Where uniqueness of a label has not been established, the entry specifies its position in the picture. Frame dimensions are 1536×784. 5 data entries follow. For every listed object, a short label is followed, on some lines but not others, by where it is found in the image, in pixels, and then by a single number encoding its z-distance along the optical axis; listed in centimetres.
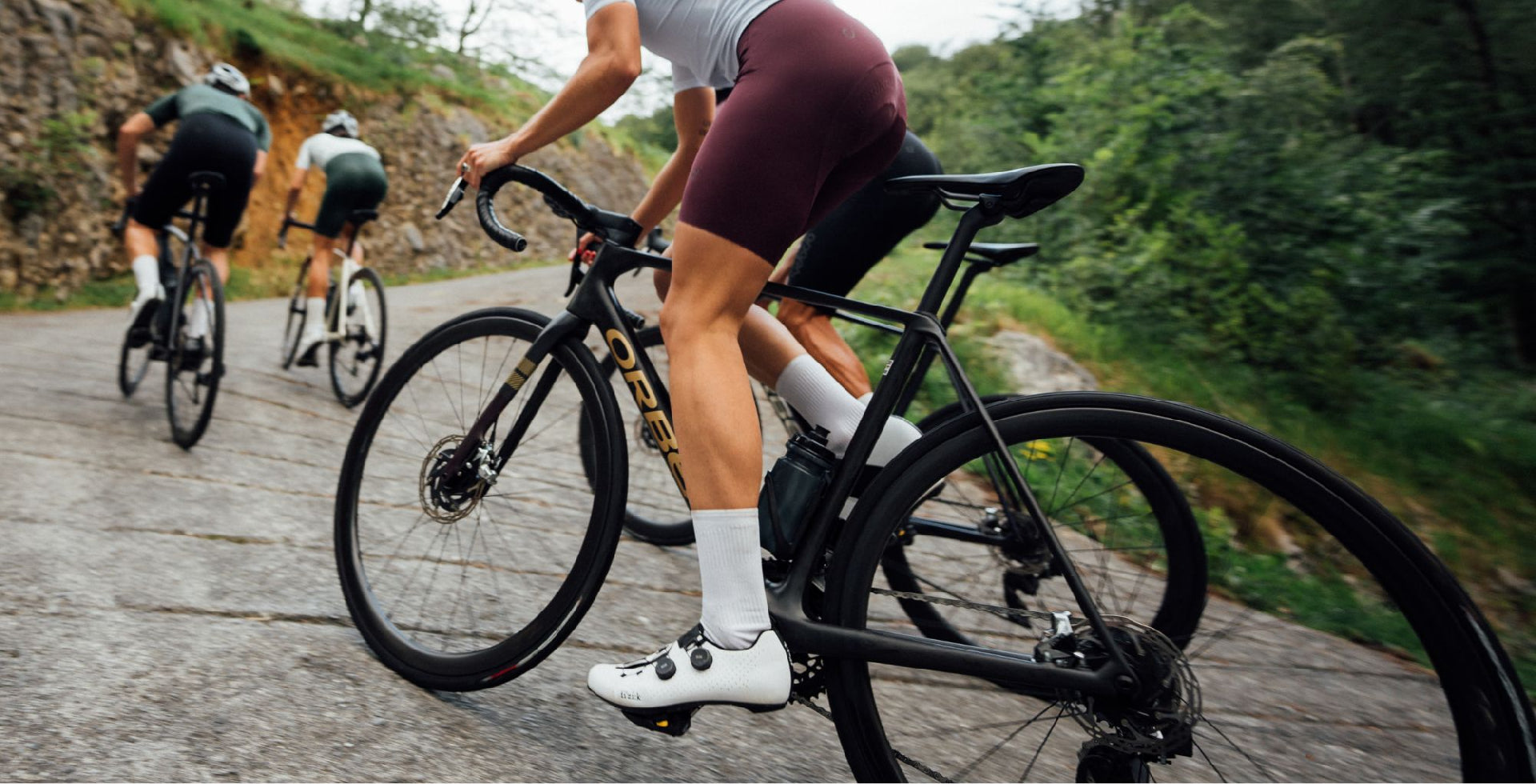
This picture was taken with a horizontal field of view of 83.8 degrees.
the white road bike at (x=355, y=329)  490
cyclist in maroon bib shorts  149
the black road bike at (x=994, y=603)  124
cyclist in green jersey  412
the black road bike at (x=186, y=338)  355
